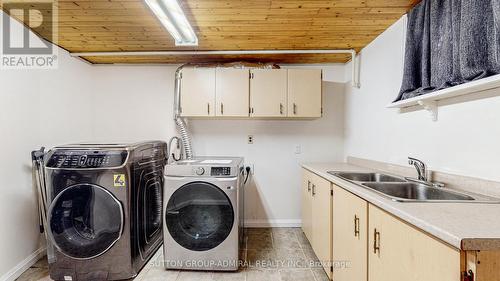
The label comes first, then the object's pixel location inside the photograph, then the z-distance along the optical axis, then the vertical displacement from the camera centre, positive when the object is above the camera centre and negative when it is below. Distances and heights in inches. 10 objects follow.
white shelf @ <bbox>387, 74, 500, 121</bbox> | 51.0 +10.6
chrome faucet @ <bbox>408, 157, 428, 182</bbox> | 71.0 -7.9
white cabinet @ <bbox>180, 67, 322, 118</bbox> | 122.2 +21.4
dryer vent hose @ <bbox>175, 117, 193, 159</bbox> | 128.9 +0.3
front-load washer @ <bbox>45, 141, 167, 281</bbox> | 85.5 -24.1
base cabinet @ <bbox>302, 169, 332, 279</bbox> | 82.7 -27.1
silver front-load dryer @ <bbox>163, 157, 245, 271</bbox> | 91.7 -26.9
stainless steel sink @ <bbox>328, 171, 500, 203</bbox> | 53.2 -12.1
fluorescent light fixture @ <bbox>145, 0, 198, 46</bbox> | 70.6 +36.5
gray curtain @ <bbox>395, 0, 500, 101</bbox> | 52.6 +22.1
